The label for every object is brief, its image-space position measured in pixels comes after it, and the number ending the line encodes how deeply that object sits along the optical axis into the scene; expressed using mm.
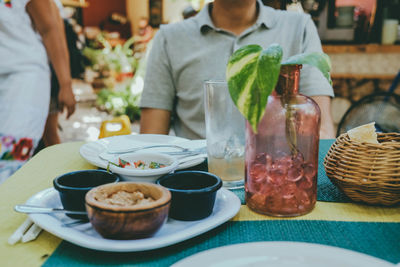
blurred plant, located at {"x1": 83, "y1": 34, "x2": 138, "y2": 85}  5836
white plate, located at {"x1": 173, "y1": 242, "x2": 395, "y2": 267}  440
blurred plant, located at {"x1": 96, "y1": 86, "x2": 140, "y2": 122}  4859
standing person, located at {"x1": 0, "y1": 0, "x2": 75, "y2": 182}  1537
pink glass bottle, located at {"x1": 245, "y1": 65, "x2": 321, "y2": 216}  591
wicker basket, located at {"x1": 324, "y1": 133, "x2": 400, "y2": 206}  605
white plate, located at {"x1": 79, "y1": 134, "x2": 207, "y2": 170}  822
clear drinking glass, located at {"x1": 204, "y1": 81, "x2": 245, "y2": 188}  717
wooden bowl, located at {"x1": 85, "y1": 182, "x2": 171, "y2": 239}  464
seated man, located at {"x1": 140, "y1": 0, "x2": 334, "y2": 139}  1446
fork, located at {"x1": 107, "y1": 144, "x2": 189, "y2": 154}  880
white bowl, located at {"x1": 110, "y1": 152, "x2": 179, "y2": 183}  614
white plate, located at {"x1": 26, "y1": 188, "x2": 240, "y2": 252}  476
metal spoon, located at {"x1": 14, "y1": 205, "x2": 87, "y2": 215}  536
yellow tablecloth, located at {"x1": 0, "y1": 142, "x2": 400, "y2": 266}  496
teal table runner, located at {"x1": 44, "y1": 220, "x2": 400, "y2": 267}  482
